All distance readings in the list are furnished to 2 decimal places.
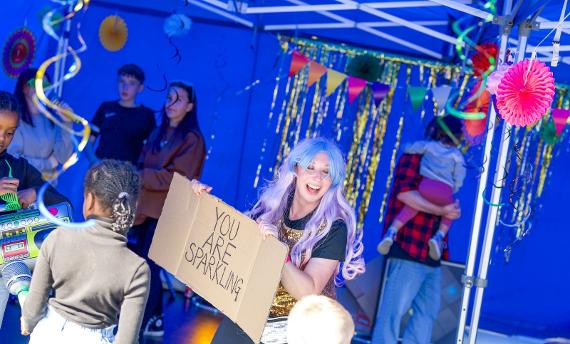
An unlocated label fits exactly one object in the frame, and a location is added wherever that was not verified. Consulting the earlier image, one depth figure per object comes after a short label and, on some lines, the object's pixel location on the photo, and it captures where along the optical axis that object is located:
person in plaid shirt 5.06
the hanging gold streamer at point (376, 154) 6.73
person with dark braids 2.76
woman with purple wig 2.91
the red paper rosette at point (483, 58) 4.92
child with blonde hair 2.36
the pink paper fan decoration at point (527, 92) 3.33
